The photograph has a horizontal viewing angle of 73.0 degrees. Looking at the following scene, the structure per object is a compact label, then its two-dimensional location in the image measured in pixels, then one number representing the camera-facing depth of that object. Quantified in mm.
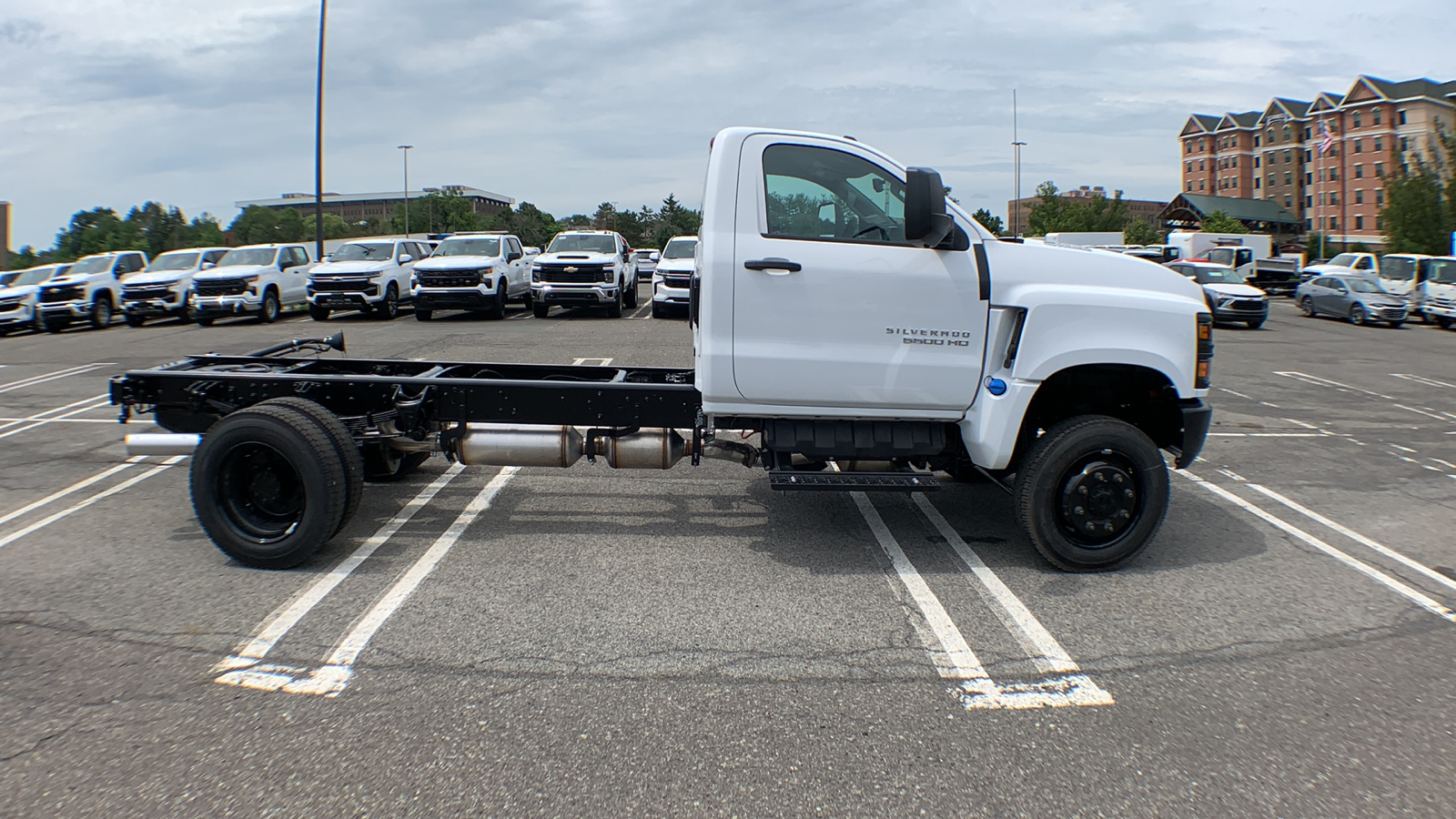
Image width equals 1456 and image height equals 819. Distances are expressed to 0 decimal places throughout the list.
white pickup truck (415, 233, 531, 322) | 21125
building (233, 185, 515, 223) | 156750
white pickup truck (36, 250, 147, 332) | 22812
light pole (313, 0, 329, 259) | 30266
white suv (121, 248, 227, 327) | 23156
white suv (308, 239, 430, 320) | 22016
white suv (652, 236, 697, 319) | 21139
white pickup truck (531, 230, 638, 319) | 21859
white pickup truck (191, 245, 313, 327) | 22172
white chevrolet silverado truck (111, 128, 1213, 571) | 5113
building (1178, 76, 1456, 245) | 85750
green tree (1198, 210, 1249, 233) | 78625
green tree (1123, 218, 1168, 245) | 82688
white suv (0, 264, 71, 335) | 22734
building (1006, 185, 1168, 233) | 110175
